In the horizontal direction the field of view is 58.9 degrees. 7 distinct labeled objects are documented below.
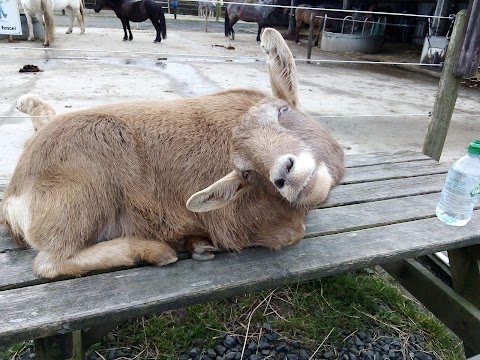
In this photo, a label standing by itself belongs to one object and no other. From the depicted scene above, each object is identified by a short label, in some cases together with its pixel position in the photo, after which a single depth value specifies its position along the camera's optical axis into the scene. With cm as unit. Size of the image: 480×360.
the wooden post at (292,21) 1775
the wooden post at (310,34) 1005
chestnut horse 1509
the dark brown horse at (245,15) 1625
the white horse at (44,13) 1069
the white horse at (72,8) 1338
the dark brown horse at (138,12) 1326
